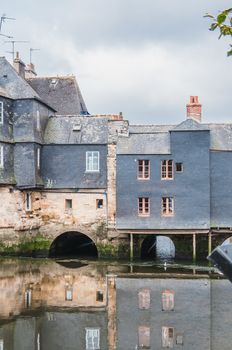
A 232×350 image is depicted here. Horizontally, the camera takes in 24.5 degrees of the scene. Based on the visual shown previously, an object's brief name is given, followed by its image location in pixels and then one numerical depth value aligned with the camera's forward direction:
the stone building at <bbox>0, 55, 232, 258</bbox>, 30.80
